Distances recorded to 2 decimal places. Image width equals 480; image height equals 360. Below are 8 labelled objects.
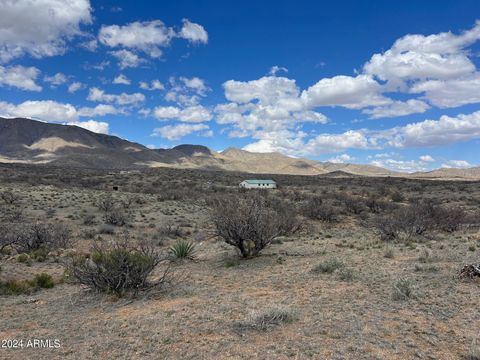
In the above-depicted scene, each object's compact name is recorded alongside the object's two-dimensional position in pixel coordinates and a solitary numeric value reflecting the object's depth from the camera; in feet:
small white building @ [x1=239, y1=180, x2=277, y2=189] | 216.33
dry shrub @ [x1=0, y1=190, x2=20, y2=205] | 106.58
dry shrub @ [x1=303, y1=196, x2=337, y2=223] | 100.12
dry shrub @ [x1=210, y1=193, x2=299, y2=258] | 45.06
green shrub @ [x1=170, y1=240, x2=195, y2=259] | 47.91
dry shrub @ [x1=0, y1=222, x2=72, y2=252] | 51.39
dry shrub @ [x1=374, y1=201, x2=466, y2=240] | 61.41
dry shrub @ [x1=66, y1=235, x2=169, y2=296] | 30.96
